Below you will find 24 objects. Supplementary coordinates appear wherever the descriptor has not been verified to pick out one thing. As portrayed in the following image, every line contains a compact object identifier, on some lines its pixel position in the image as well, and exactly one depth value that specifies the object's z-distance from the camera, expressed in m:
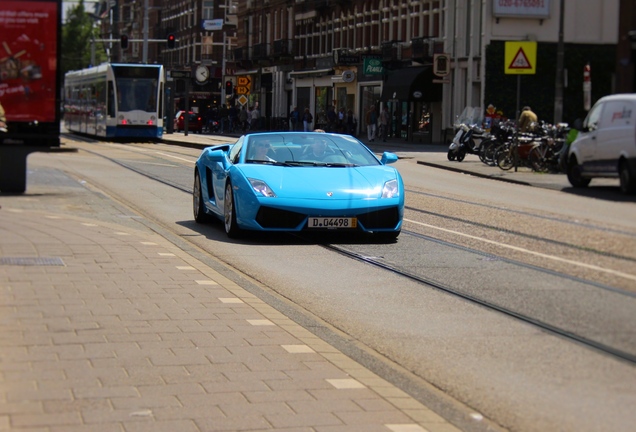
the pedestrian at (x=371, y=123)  53.88
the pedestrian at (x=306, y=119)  61.75
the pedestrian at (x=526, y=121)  32.56
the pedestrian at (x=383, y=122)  55.48
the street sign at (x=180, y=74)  57.68
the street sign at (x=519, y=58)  29.00
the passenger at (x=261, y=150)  14.06
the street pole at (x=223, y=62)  93.14
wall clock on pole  60.71
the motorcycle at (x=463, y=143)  36.78
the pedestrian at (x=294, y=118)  67.16
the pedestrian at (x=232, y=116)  71.00
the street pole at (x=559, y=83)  35.88
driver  14.21
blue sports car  13.03
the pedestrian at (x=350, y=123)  61.16
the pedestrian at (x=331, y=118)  60.56
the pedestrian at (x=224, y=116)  73.30
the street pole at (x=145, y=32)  76.18
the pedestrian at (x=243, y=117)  71.69
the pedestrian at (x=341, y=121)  61.25
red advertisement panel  18.53
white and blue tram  45.81
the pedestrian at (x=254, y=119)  72.50
